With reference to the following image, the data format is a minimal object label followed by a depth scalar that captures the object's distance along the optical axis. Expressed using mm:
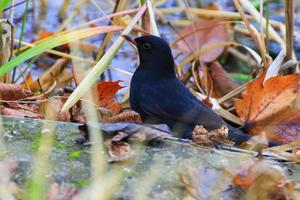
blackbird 7121
